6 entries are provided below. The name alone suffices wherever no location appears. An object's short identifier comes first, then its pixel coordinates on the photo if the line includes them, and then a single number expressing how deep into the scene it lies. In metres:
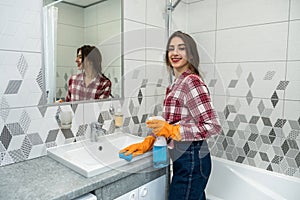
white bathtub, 1.52
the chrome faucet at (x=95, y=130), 1.35
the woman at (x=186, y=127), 1.07
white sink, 0.99
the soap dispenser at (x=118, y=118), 1.49
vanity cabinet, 1.08
